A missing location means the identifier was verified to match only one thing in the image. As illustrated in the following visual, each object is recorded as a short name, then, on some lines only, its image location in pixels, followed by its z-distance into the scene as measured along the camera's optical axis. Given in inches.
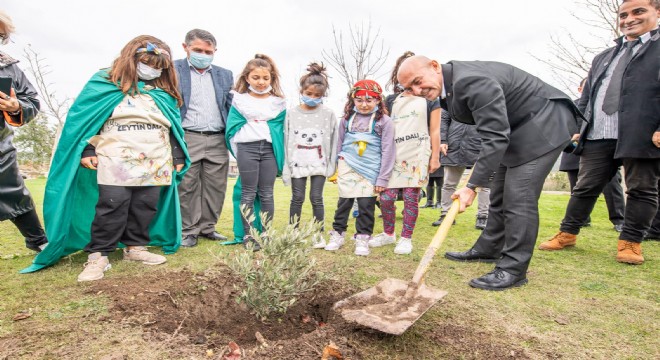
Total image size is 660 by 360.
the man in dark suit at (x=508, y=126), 111.0
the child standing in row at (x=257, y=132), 165.0
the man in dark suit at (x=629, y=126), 138.6
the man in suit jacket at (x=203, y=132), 172.4
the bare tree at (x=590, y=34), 388.4
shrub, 87.1
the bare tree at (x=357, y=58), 538.6
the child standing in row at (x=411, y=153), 162.4
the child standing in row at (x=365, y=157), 162.1
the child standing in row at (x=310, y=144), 167.0
